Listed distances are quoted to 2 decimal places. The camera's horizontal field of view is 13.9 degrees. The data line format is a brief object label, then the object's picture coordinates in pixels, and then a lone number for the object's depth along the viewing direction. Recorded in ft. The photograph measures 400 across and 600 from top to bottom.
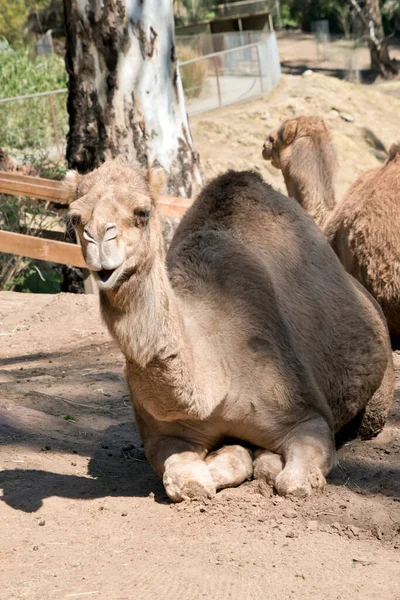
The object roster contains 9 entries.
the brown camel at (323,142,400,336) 42.01
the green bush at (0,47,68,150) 115.93
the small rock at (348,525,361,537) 24.55
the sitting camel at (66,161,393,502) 23.55
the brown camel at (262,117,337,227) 52.20
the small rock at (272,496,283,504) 26.39
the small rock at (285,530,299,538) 24.12
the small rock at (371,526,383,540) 24.40
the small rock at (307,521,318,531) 24.66
